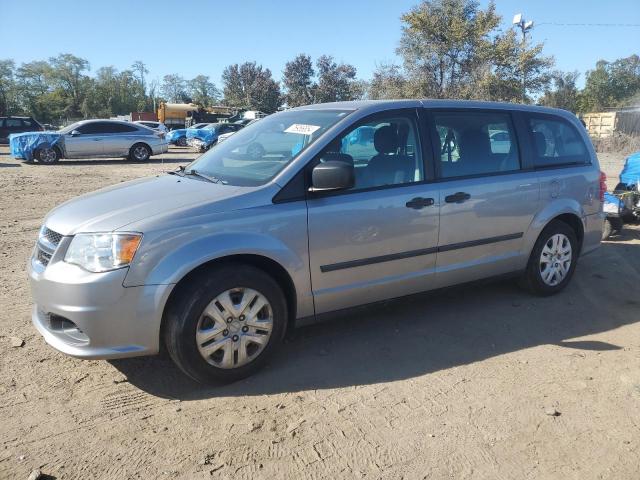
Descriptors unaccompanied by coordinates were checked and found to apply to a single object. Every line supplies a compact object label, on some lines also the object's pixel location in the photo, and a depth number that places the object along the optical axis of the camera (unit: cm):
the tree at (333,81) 5803
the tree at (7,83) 6816
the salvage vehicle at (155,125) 2712
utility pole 2759
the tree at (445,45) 2914
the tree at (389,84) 3116
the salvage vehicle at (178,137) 3139
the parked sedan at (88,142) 1716
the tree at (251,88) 6762
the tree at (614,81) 6153
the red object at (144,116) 5366
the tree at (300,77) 6250
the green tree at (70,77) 7744
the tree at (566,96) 3997
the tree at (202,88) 10452
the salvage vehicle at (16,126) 2609
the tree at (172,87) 10475
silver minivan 297
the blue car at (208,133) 2569
